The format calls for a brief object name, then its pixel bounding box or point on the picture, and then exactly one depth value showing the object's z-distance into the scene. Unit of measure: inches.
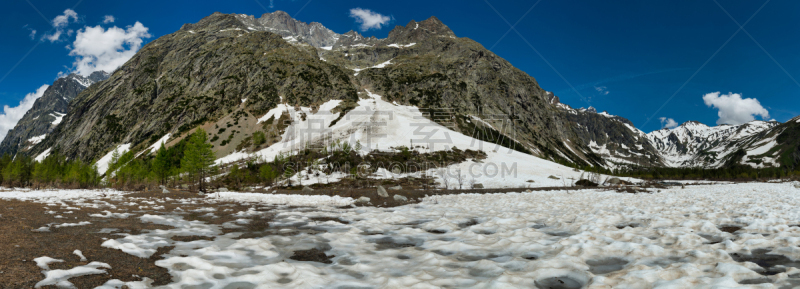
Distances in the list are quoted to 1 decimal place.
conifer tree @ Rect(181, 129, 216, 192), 1854.1
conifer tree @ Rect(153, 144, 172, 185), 2365.5
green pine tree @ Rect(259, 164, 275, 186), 2468.0
